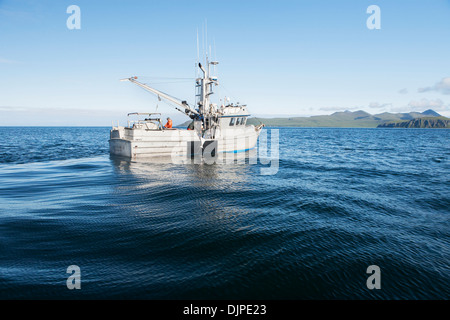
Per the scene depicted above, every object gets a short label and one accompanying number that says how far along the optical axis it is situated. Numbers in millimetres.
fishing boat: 25797
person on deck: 28828
